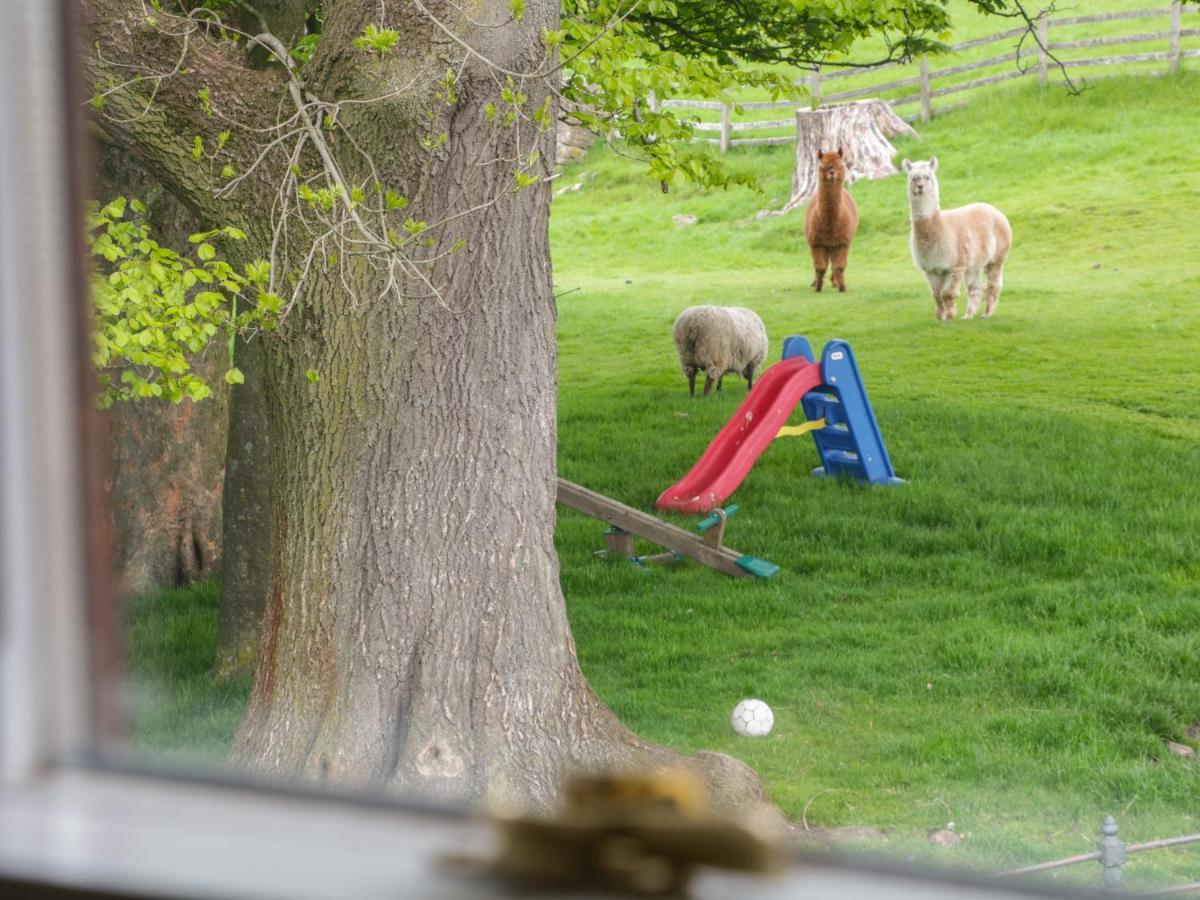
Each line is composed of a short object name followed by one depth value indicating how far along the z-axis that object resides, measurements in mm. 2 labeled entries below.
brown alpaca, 33344
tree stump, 45969
